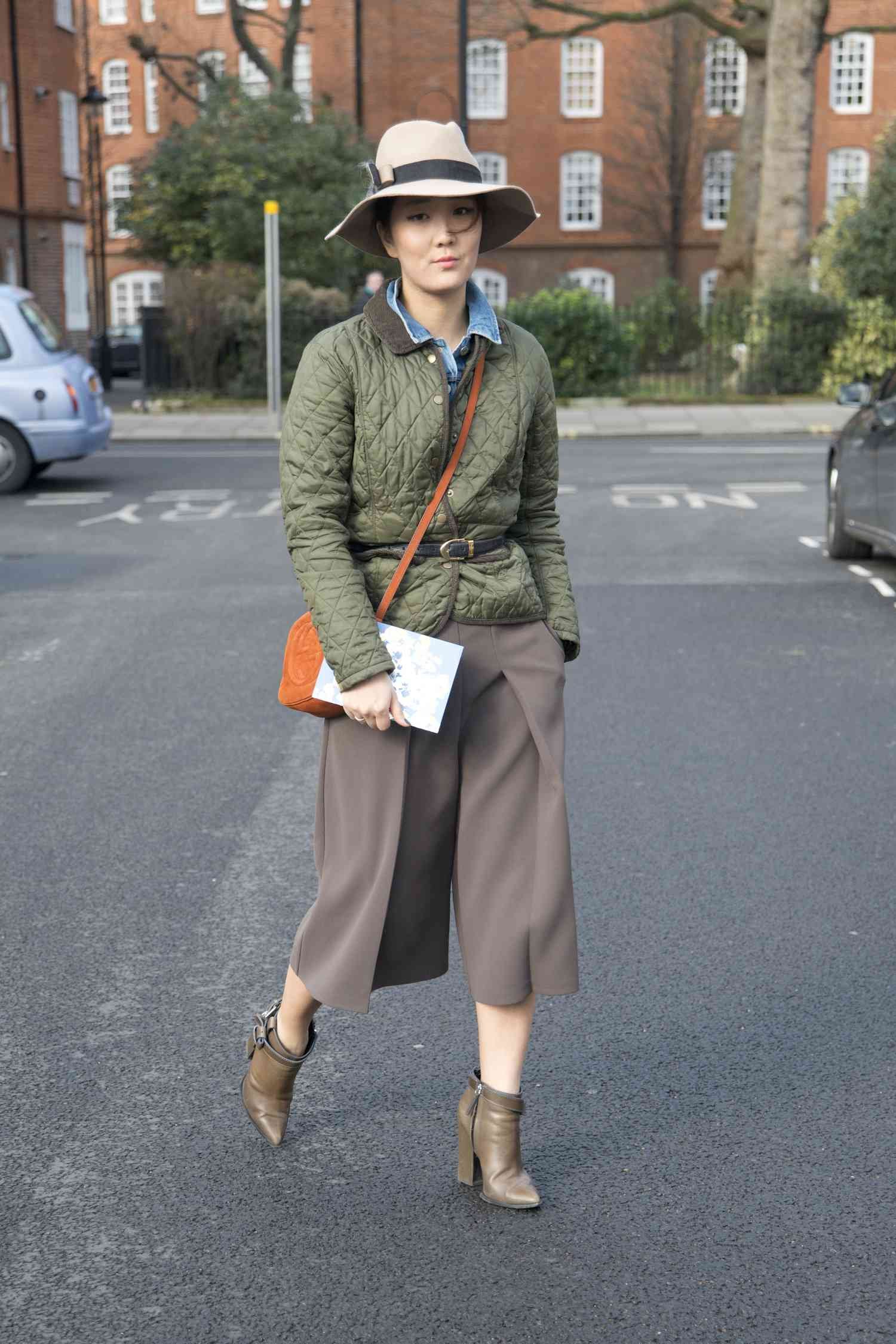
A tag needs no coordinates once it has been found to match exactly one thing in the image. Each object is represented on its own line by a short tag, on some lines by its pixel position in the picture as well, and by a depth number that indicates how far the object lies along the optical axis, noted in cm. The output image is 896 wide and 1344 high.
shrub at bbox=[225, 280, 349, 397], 2862
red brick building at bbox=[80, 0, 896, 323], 5100
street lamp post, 3425
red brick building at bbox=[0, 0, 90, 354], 3750
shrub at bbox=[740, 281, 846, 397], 2828
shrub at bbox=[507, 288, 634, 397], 2844
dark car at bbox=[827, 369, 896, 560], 1075
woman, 322
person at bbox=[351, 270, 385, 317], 2089
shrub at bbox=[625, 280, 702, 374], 3075
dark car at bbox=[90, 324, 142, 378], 4425
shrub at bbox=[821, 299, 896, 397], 2820
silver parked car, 1661
